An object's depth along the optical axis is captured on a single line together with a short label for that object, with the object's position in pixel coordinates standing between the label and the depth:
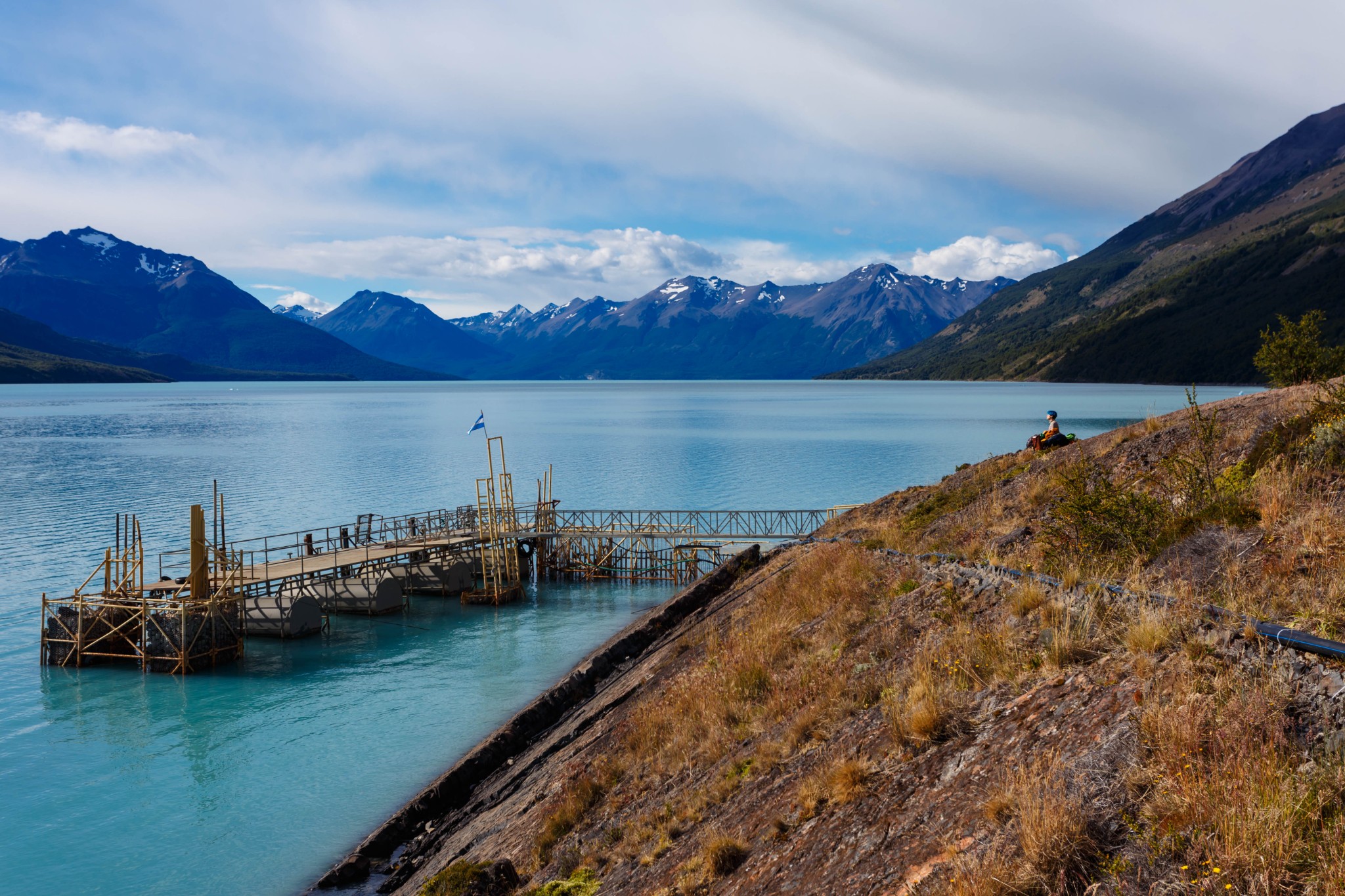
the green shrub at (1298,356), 27.05
